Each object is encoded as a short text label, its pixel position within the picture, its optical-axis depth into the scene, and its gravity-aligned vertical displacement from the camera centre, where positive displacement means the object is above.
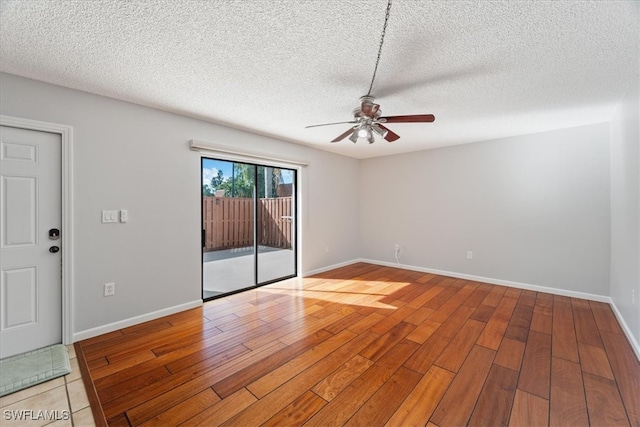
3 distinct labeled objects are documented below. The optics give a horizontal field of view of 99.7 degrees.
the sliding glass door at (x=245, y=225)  3.71 -0.17
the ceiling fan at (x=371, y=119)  2.43 +0.88
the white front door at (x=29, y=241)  2.24 -0.23
